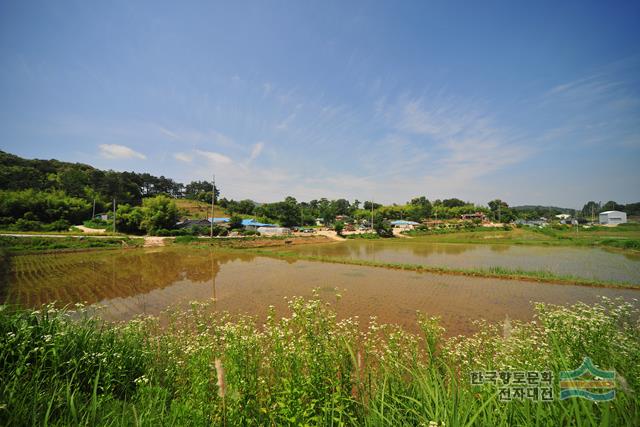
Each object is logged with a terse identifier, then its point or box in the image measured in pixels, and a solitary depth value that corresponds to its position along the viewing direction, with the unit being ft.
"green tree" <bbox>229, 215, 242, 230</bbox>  161.43
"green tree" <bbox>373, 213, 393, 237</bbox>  154.71
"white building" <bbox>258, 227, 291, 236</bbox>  156.25
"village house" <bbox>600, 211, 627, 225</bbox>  245.24
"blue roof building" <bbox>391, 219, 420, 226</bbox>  215.26
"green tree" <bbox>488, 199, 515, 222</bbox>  264.35
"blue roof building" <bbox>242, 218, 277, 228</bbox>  170.40
